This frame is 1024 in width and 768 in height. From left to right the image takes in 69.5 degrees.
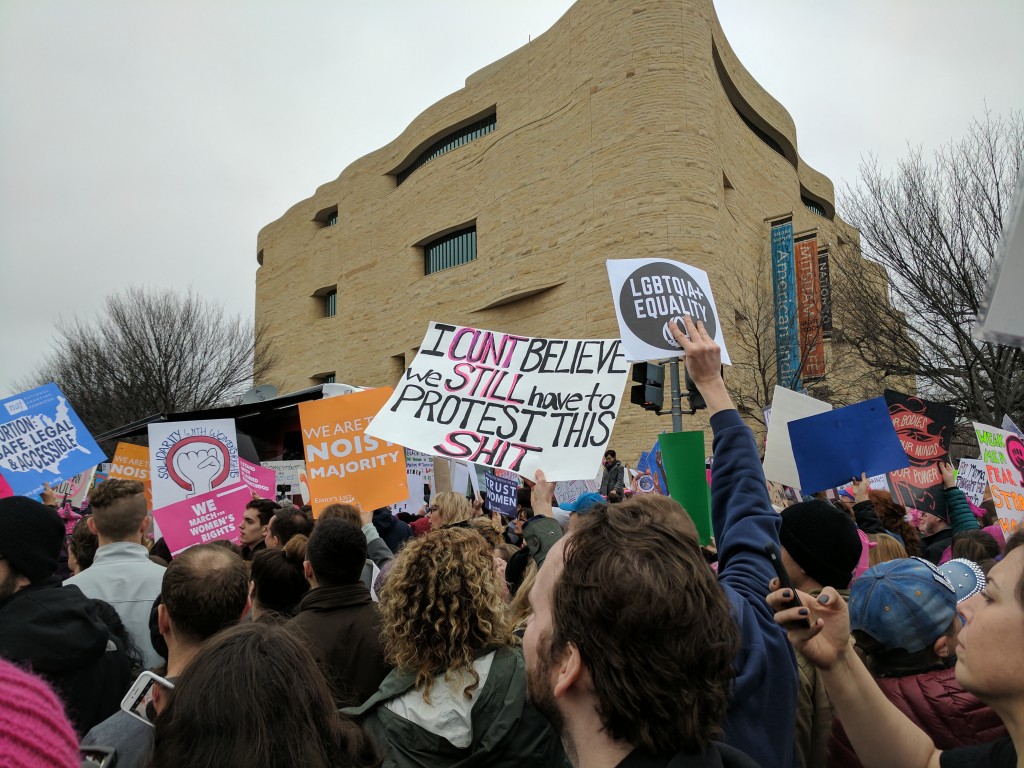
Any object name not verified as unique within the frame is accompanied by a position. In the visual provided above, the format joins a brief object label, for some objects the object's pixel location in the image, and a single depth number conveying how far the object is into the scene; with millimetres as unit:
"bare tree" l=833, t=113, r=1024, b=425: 15086
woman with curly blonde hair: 2275
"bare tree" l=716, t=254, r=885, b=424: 23078
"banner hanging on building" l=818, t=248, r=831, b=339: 24719
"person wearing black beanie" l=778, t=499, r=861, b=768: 2342
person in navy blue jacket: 1862
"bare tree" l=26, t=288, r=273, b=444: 30359
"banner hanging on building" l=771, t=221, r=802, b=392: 24438
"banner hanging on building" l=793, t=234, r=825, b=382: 24188
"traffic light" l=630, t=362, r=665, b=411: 9094
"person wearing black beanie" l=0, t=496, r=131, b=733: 2721
